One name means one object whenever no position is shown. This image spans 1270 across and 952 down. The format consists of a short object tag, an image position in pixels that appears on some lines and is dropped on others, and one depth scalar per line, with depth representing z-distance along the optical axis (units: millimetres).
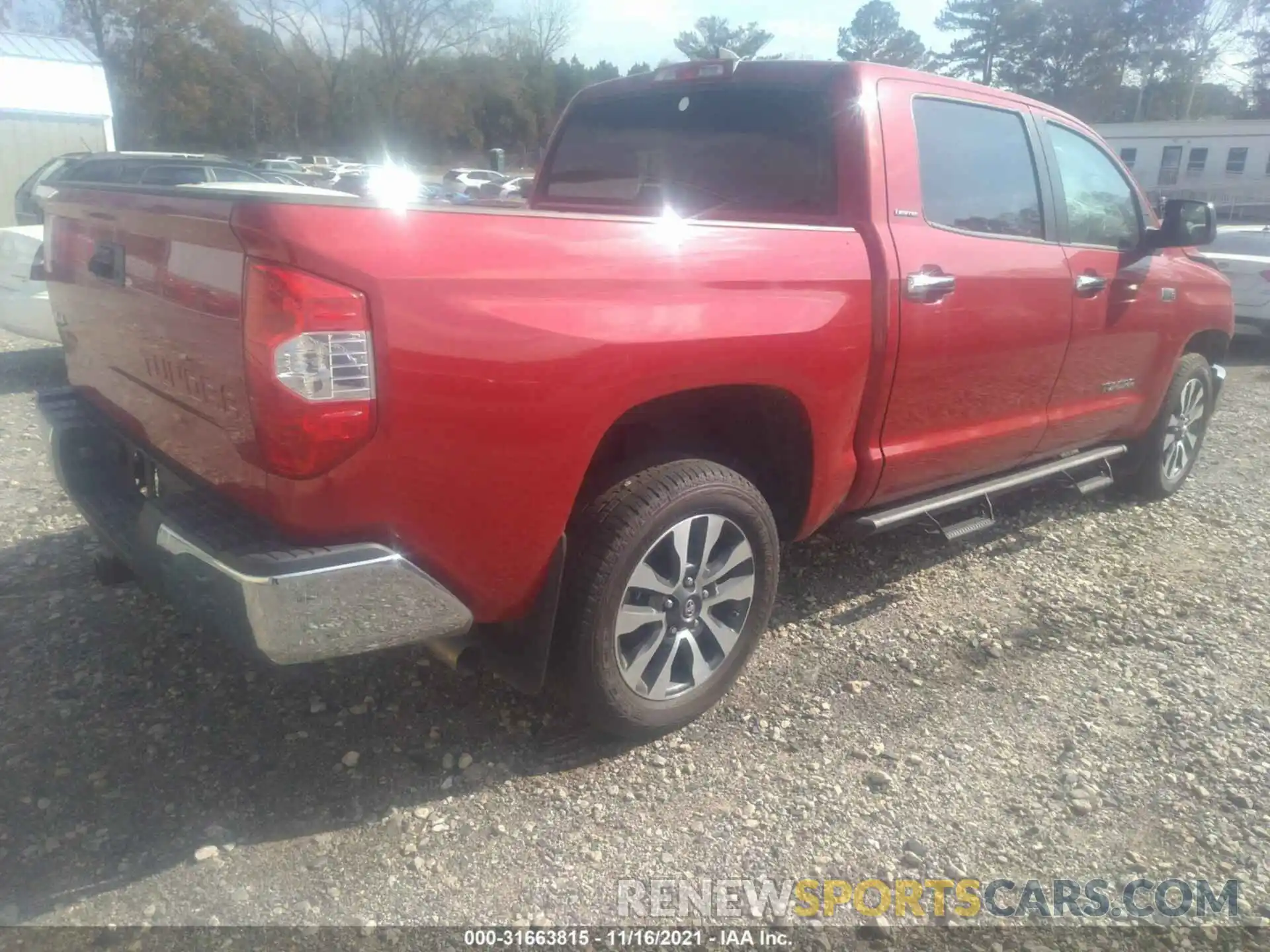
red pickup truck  2076
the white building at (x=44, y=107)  19969
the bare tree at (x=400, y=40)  53188
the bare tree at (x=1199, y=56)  57062
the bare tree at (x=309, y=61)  50938
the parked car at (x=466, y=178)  28953
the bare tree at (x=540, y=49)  58188
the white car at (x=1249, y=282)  10281
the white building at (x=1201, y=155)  31875
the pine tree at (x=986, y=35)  60031
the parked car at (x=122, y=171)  9930
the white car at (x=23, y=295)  6523
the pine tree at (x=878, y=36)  68312
